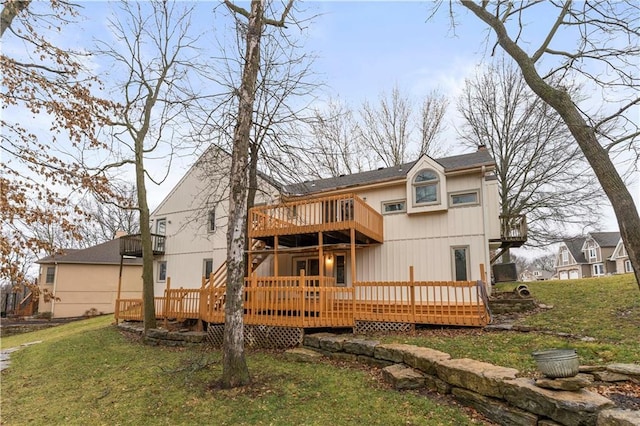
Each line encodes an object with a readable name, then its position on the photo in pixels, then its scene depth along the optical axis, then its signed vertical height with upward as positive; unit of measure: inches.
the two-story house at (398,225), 437.1 +52.9
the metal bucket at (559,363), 153.7 -43.2
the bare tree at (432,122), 973.8 +398.6
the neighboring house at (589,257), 1480.1 +37.4
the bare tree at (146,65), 494.0 +294.1
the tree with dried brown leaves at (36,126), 202.1 +95.4
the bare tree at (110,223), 1328.7 +168.5
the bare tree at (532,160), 719.1 +220.4
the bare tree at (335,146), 375.9 +270.2
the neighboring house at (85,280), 868.0 -33.1
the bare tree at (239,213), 242.7 +39.3
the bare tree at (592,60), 201.0 +152.2
